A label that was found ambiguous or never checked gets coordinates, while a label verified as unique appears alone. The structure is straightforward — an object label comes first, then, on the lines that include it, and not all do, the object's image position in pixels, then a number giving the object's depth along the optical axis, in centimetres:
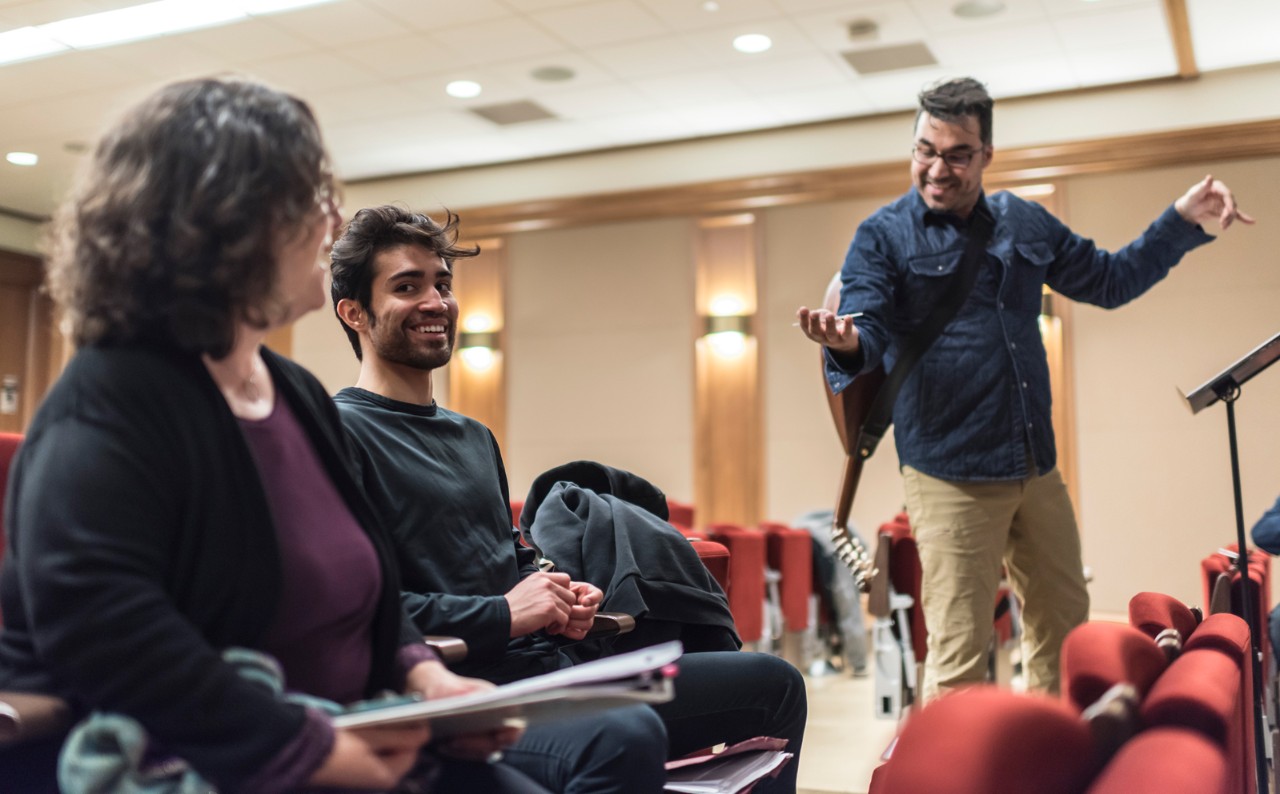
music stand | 223
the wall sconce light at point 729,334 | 874
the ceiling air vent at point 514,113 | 817
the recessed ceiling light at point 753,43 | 691
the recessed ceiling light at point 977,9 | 638
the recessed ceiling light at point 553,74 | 745
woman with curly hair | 95
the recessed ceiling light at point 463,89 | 768
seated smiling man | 177
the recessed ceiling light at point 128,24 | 653
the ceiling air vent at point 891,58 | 706
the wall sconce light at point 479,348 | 960
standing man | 263
